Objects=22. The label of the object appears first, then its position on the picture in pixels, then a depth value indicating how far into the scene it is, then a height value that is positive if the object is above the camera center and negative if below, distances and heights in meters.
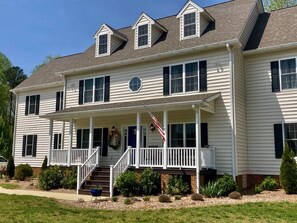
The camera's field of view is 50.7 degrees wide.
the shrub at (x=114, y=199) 12.15 -1.76
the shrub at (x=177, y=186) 13.24 -1.35
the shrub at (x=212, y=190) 12.43 -1.43
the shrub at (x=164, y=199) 11.43 -1.64
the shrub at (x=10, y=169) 21.25 -1.14
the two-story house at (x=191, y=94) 14.31 +3.12
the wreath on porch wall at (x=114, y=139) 17.59 +0.80
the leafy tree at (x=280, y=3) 26.83 +12.95
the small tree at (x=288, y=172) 12.75 -0.69
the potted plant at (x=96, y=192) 12.25 -1.51
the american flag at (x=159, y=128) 13.84 +1.13
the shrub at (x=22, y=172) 19.91 -1.25
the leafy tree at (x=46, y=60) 51.09 +15.05
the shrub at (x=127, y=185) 13.22 -1.32
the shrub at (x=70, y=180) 15.63 -1.35
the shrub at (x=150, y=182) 13.42 -1.21
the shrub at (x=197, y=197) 11.61 -1.58
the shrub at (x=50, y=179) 15.66 -1.31
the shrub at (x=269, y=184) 13.80 -1.27
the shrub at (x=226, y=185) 12.60 -1.23
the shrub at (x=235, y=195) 11.85 -1.52
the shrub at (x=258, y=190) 13.54 -1.51
